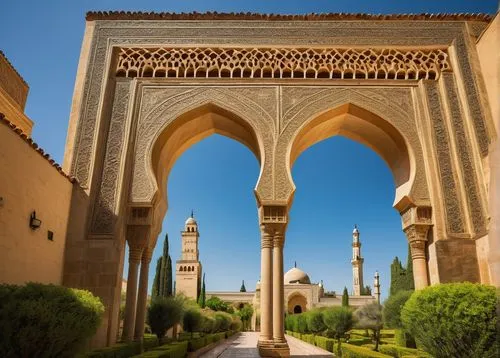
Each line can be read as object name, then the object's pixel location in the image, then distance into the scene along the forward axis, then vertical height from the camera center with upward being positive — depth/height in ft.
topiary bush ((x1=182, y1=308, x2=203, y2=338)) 43.04 -0.99
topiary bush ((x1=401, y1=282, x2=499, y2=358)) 13.53 -0.16
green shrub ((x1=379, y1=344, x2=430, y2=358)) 23.80 -2.22
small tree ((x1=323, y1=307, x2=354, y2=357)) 44.04 -0.67
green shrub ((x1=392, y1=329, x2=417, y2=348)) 32.14 -1.90
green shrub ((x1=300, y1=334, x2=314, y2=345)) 49.41 -3.09
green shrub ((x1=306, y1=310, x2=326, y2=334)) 53.51 -1.15
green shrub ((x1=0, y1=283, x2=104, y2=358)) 11.56 -0.34
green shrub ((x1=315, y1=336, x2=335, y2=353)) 34.96 -2.61
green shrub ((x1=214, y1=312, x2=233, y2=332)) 64.93 -1.43
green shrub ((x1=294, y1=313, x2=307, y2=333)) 64.12 -1.70
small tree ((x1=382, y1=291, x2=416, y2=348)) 32.27 -0.07
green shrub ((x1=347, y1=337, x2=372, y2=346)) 42.91 -2.82
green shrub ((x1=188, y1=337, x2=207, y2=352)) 30.12 -2.38
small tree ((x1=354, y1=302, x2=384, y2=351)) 39.27 -0.26
